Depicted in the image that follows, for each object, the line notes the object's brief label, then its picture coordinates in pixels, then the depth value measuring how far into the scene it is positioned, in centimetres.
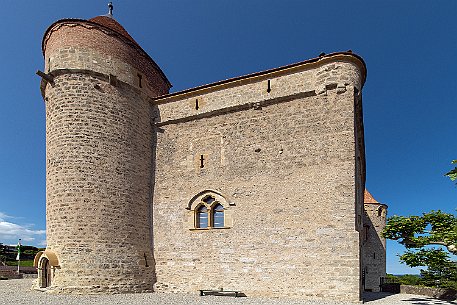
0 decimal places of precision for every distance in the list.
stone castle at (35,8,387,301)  1126
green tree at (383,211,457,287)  970
